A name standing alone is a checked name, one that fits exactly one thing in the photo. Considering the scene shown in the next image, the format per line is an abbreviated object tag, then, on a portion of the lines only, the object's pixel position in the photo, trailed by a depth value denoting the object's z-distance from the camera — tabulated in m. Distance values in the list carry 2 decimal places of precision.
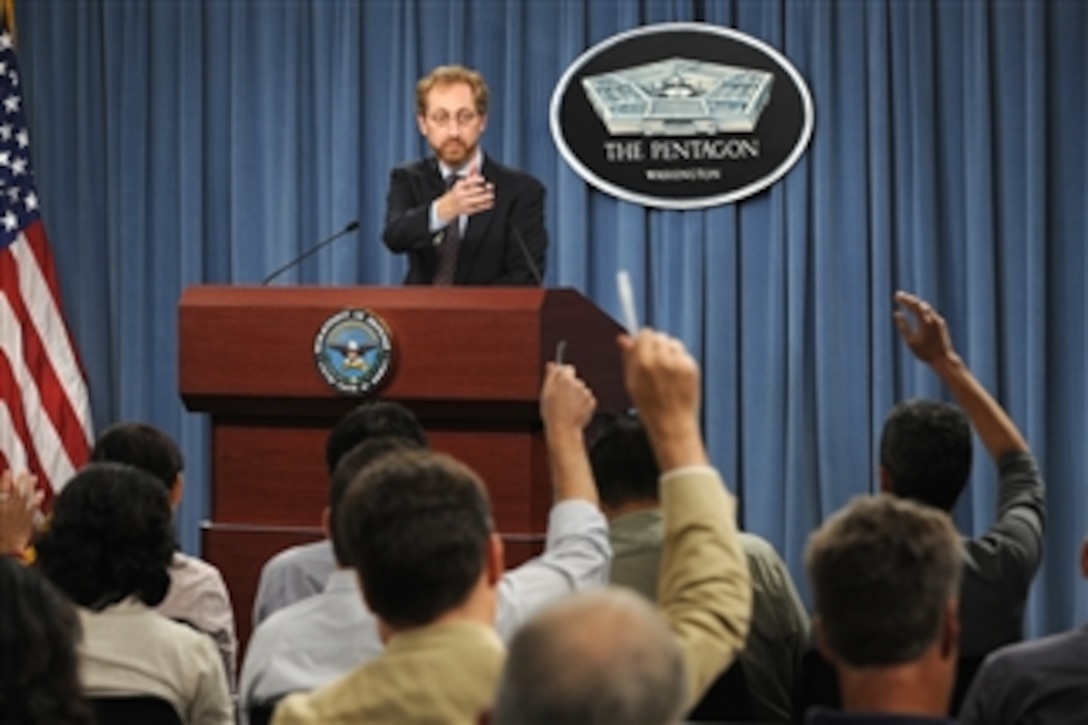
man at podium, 8.63
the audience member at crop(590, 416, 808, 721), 5.43
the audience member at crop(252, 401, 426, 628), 5.44
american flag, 11.35
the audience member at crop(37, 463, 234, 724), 4.79
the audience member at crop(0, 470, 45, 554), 5.25
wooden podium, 6.91
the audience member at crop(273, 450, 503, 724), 3.26
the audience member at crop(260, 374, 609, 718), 3.96
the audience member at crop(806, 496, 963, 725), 3.32
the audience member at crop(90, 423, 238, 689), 6.02
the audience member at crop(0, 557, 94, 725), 3.51
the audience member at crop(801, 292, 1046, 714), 5.13
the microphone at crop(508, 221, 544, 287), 7.34
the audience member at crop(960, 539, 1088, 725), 4.33
